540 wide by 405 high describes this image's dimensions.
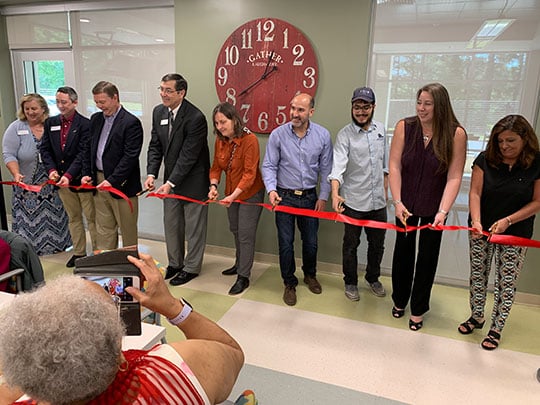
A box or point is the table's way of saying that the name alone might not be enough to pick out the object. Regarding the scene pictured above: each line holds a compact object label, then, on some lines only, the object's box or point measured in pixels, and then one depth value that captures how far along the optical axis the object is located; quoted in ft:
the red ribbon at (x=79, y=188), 11.77
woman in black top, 8.24
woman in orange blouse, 10.70
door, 15.35
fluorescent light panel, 10.20
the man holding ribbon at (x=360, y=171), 10.27
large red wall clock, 11.84
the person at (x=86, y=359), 2.51
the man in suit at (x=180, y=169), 11.13
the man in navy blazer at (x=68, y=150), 12.41
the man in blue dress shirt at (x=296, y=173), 10.56
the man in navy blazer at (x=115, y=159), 11.53
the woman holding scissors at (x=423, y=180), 8.68
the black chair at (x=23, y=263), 7.22
